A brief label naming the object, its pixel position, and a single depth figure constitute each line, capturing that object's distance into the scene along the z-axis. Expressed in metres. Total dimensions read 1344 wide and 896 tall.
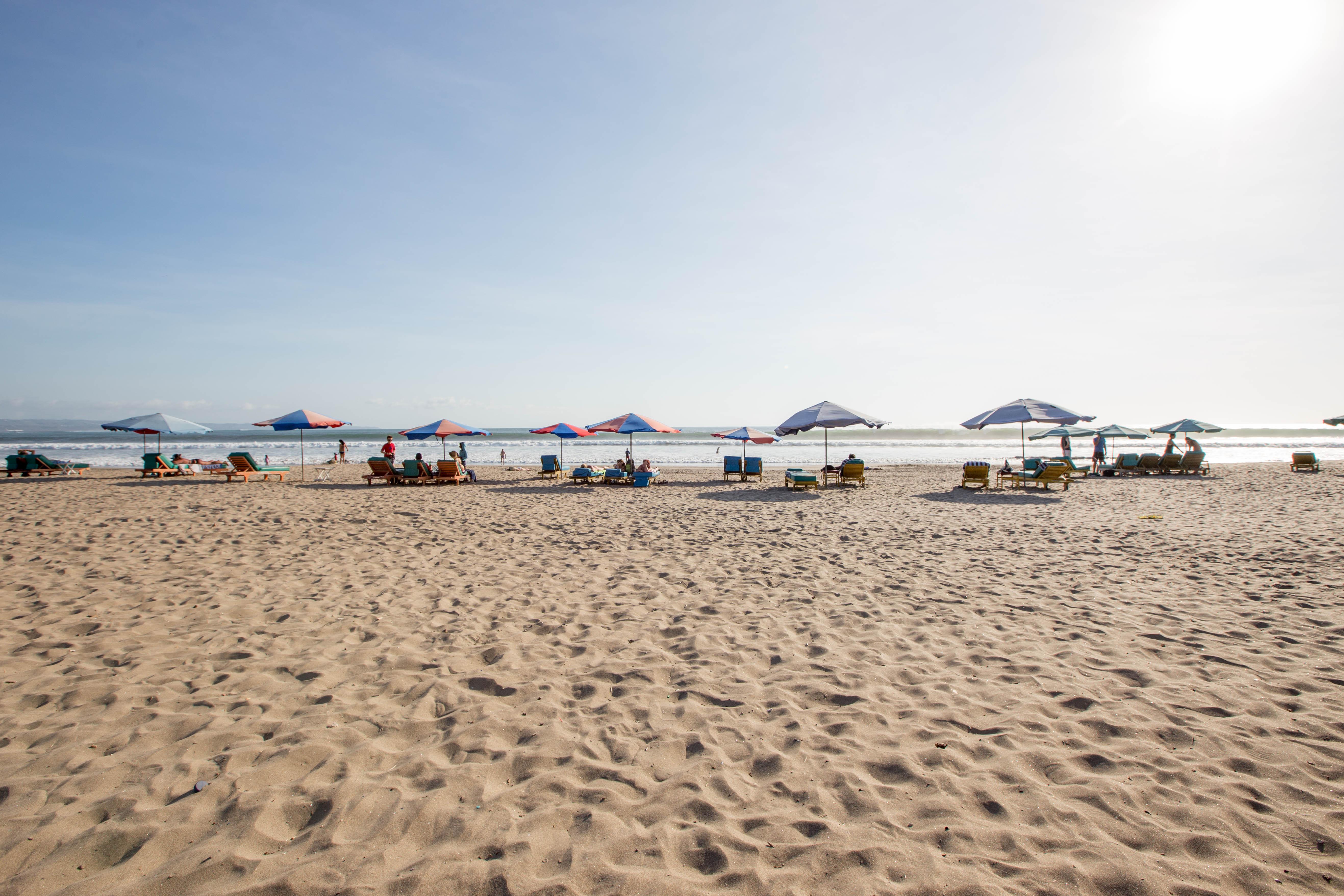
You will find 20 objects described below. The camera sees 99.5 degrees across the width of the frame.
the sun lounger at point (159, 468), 17.39
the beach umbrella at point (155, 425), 18.12
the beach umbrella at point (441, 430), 17.06
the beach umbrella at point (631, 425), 16.77
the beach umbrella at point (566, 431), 17.64
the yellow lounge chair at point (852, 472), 15.73
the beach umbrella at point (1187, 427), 21.34
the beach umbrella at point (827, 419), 14.35
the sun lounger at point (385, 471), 16.48
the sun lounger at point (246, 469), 16.58
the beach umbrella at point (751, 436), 18.05
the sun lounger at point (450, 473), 16.72
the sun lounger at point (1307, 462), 19.59
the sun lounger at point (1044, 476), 13.85
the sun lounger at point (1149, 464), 18.70
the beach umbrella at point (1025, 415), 13.88
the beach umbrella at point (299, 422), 17.22
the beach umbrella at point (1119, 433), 20.78
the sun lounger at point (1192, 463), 18.33
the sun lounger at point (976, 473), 14.41
